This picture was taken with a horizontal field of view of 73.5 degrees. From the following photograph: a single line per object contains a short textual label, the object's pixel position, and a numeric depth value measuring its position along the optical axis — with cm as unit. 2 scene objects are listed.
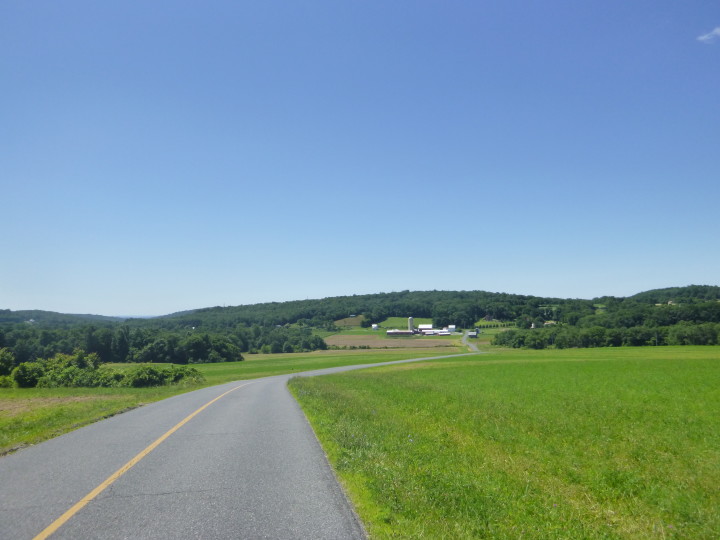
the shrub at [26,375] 5478
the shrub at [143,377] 4575
